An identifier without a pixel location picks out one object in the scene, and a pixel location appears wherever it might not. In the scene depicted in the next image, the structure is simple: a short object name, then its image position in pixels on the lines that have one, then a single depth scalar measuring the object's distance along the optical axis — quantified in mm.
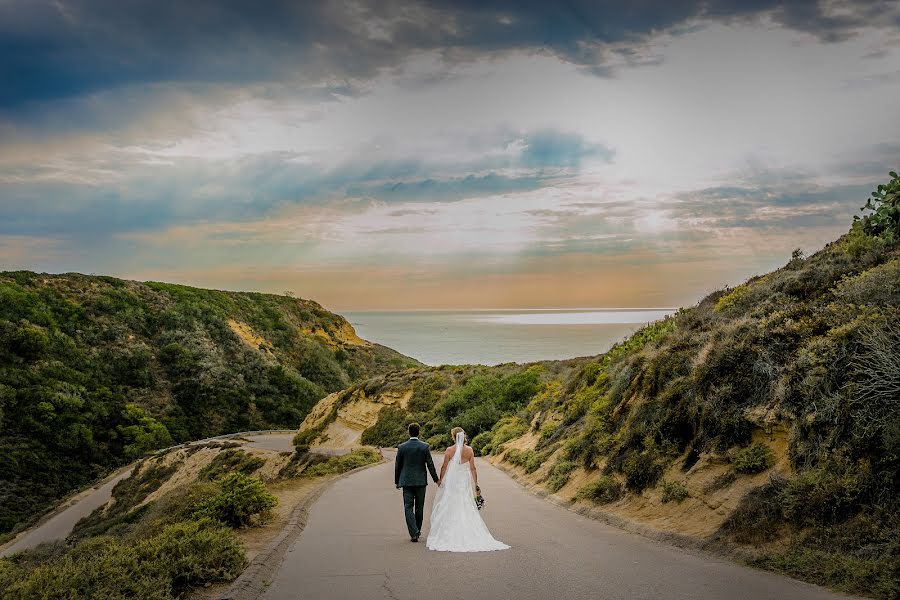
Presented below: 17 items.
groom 9891
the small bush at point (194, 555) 7122
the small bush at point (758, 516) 8102
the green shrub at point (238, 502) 11203
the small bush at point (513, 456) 22642
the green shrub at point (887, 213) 12156
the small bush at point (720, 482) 9832
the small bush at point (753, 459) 9398
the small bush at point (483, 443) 29797
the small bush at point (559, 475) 15686
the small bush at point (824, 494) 7465
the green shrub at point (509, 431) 28047
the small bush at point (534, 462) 19438
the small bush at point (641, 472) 11984
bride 9211
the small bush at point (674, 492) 10559
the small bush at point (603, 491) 12664
